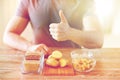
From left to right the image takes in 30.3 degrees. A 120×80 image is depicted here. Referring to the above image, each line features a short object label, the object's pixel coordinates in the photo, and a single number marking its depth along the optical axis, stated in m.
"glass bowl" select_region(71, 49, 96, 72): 1.03
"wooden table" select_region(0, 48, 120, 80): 0.98
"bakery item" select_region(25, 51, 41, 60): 1.04
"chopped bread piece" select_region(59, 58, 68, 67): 1.07
